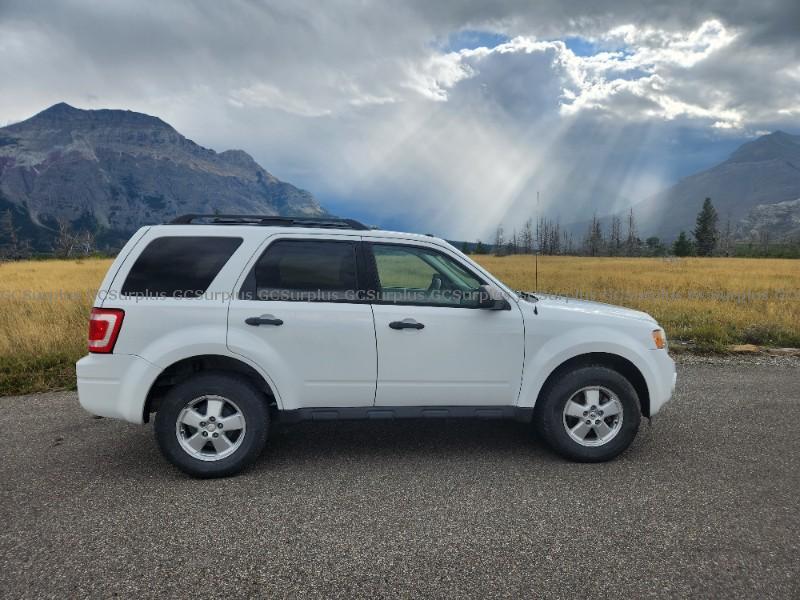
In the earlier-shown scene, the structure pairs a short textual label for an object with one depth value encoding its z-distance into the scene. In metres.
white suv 3.48
